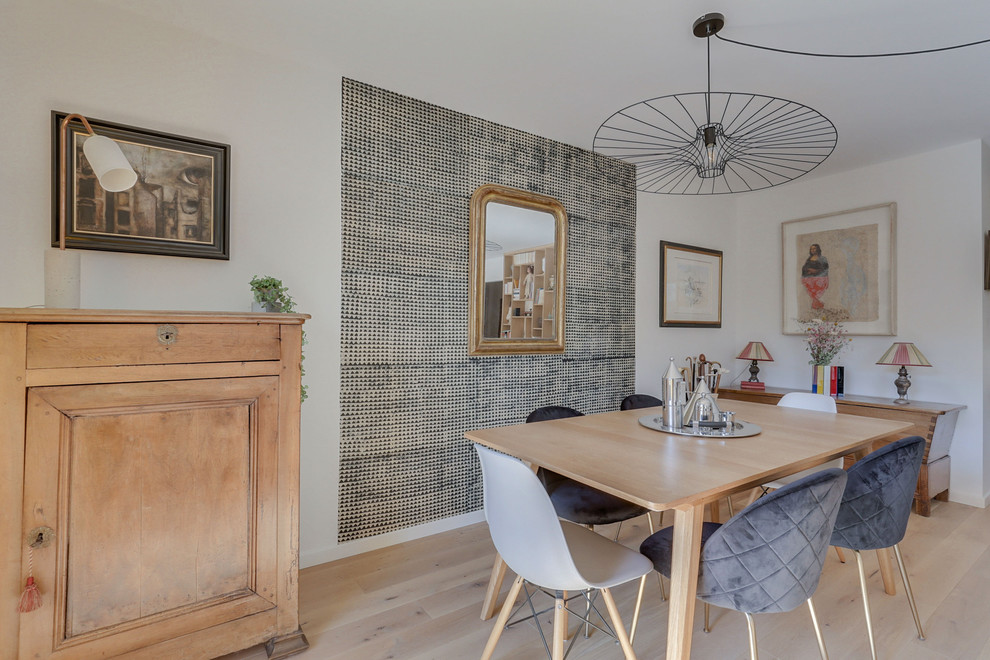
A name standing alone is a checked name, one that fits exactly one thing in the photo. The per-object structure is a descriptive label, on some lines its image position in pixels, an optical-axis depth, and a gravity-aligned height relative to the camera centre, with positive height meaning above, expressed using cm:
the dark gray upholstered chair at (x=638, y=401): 333 -46
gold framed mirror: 301 +39
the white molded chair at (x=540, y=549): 132 -63
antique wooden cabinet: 137 -47
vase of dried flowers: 388 -3
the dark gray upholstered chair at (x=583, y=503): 200 -71
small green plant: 200 +14
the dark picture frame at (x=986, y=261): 330 +53
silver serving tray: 193 -39
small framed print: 407 +43
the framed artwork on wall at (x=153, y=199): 190 +54
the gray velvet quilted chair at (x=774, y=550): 128 -58
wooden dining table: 130 -40
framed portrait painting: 377 +54
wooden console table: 315 -58
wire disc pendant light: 276 +131
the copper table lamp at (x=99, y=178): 153 +46
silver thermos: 208 -27
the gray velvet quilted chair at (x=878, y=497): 165 -55
